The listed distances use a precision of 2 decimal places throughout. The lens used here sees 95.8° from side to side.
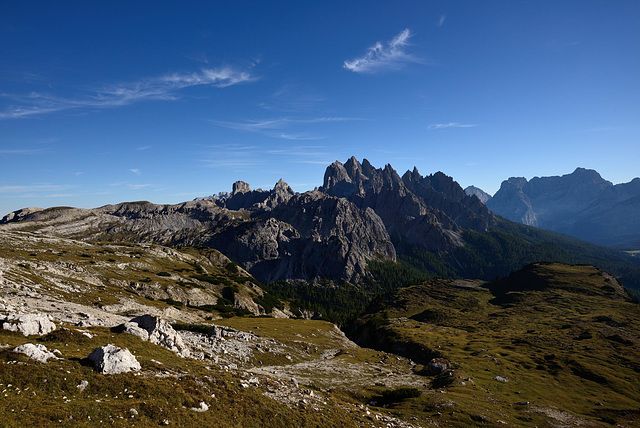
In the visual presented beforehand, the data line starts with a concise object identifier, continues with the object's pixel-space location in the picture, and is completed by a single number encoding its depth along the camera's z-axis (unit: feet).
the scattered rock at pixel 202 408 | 75.54
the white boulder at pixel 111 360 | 77.92
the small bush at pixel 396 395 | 156.97
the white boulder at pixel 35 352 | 73.00
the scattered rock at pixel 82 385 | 68.55
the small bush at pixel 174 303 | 309.22
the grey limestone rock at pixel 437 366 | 231.71
